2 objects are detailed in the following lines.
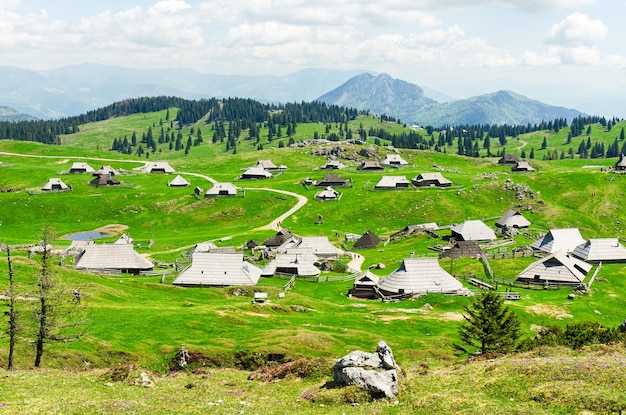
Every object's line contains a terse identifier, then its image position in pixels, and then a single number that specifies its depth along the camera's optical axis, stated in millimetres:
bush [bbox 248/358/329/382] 34938
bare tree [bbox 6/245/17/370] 34406
